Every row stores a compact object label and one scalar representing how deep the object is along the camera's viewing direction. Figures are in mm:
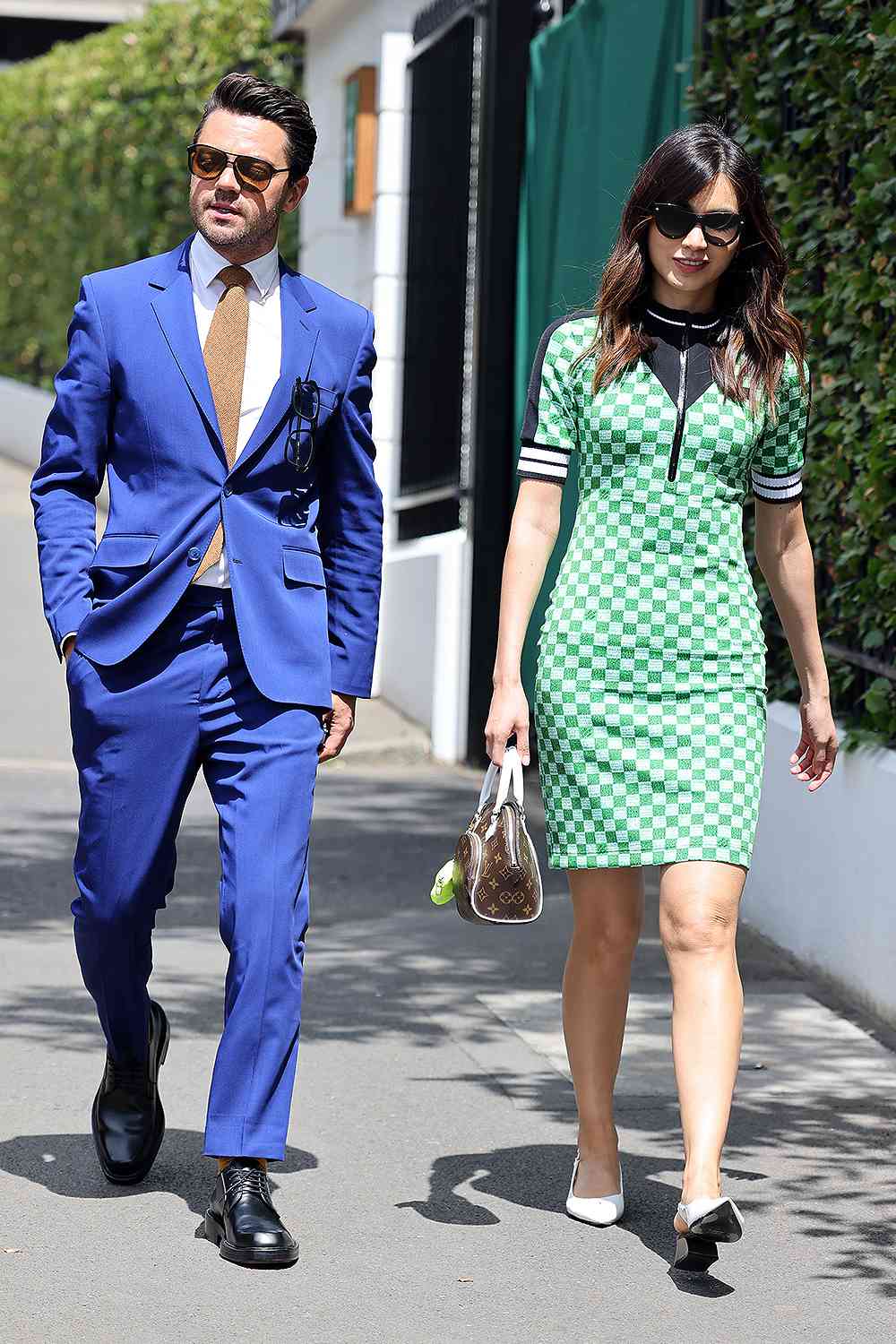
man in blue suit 7365
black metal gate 19189
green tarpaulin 15164
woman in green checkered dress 7344
